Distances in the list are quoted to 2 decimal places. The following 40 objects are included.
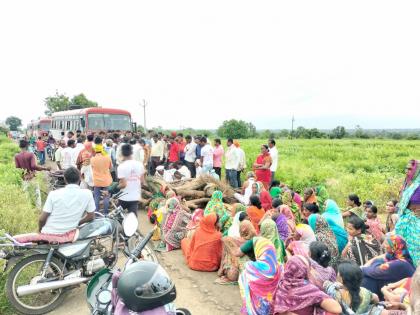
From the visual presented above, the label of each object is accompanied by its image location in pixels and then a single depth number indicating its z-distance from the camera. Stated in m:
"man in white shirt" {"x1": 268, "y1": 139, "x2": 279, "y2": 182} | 9.02
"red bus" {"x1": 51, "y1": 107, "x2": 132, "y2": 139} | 14.55
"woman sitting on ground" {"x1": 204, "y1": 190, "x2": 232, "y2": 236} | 5.79
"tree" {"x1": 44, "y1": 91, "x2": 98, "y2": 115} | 42.47
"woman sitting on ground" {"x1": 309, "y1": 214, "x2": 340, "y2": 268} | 4.70
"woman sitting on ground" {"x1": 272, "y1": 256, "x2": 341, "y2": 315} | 2.97
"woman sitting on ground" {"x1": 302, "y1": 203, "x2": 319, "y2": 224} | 5.46
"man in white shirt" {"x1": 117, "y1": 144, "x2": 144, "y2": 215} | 5.77
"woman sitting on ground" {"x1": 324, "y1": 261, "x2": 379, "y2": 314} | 2.87
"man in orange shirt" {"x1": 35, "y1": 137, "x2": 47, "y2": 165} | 15.20
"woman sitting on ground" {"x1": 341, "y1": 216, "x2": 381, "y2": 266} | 4.07
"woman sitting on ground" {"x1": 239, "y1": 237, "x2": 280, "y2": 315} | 3.59
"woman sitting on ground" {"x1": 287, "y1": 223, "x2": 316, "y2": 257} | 4.31
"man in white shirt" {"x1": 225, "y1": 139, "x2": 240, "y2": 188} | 9.59
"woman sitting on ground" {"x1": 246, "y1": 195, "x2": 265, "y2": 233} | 5.61
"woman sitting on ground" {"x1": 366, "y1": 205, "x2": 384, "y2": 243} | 4.88
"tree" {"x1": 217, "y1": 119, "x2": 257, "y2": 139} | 56.06
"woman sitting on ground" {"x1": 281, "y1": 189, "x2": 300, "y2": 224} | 6.42
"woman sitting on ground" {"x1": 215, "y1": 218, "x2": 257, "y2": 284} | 4.58
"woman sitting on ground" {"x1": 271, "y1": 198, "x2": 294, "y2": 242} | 5.00
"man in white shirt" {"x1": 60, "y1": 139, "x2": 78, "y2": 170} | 8.54
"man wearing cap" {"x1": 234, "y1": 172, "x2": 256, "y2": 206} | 7.61
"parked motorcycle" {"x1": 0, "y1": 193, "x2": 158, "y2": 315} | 3.84
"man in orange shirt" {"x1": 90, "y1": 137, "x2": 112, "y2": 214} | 6.64
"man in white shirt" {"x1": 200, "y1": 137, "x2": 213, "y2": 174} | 9.73
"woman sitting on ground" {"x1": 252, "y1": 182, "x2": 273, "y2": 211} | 6.55
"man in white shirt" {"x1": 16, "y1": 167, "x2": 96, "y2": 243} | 4.02
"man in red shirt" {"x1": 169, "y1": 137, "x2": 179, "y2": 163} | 10.93
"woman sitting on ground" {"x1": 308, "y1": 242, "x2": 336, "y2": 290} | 3.17
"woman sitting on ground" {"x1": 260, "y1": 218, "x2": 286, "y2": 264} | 4.21
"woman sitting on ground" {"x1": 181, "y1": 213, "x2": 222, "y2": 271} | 5.27
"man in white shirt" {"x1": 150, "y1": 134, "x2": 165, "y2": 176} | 11.12
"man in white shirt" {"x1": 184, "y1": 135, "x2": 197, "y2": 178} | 10.46
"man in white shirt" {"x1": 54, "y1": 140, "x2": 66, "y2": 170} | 9.88
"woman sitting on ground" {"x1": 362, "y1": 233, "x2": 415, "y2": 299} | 3.32
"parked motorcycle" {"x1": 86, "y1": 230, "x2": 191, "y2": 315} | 1.78
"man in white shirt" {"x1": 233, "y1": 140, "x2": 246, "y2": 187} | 9.61
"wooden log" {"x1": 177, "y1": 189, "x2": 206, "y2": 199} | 8.33
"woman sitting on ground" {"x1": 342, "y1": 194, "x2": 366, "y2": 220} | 5.73
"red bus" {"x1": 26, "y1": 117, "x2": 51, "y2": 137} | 27.98
